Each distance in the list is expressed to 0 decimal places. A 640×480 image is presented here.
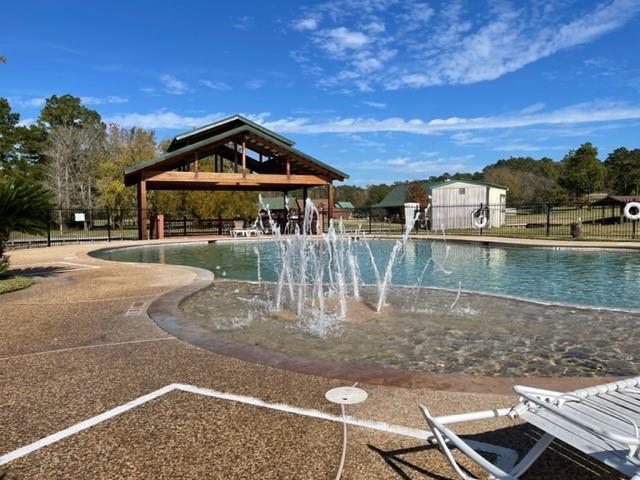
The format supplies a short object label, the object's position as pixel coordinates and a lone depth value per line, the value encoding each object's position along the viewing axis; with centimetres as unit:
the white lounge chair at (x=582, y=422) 174
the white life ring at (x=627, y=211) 1894
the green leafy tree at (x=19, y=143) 4059
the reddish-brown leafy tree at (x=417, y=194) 4403
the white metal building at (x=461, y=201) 3312
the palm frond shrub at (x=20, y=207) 820
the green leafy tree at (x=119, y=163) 3606
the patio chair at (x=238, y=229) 2455
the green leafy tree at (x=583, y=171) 5278
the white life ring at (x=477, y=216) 3080
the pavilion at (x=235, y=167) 2134
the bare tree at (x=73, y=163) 3859
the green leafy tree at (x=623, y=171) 6016
